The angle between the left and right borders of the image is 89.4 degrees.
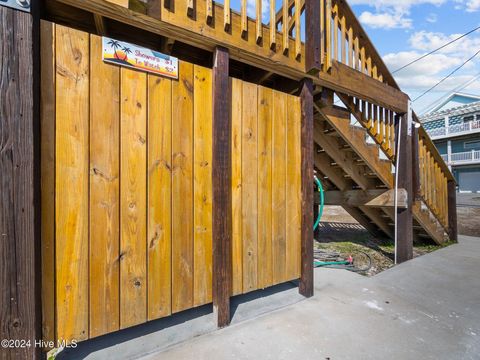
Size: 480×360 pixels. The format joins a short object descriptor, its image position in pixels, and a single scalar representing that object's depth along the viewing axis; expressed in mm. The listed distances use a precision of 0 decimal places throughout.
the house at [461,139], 18203
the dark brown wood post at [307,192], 2211
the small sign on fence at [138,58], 1396
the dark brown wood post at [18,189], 1099
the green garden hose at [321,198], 3456
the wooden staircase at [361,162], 2756
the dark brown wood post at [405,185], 3211
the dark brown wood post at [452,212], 4219
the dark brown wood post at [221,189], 1713
